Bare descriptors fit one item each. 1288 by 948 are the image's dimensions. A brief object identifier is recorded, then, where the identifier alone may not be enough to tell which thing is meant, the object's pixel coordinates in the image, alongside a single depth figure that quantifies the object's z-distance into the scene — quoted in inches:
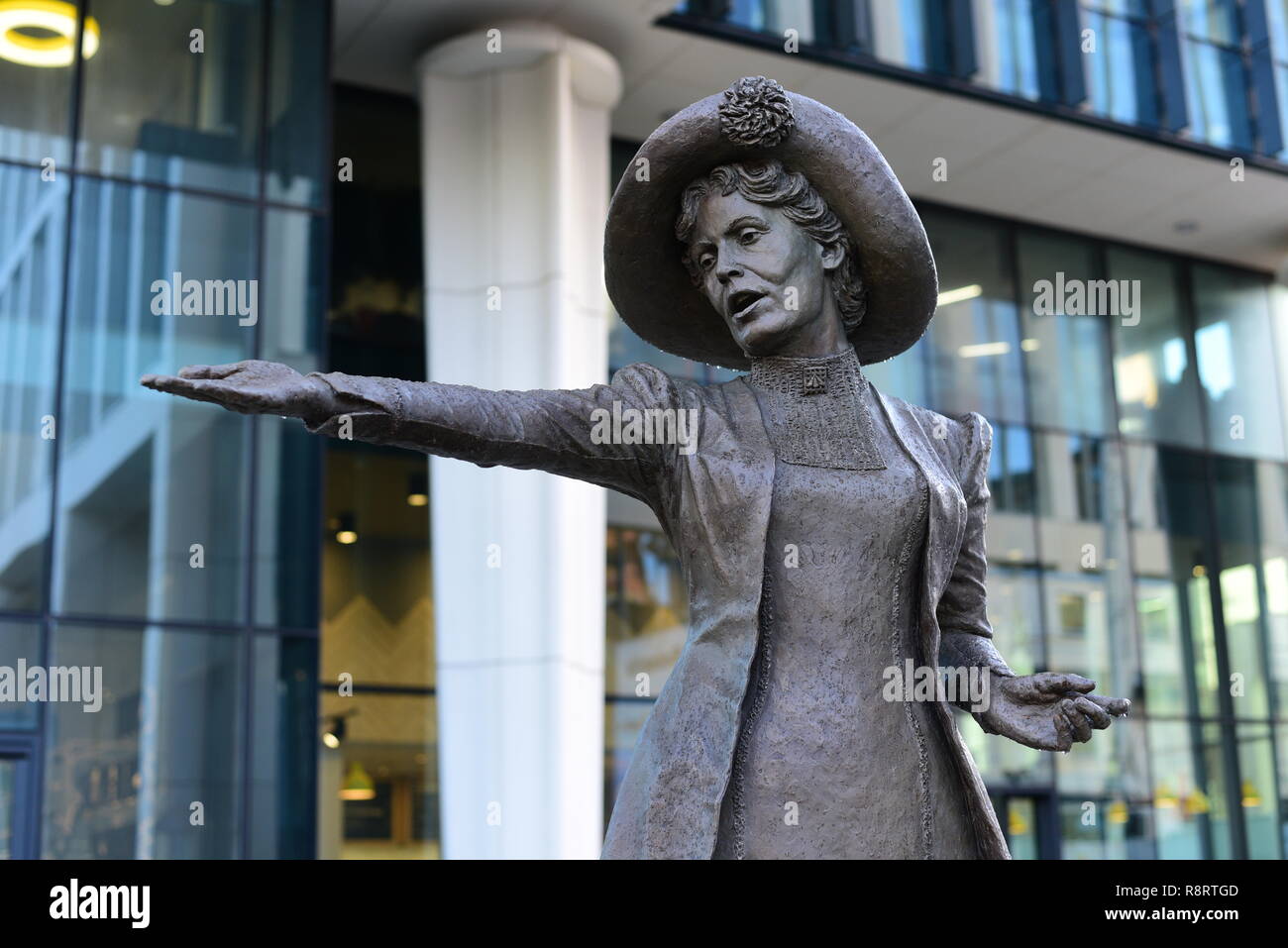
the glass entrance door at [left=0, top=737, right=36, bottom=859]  448.8
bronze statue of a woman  129.4
